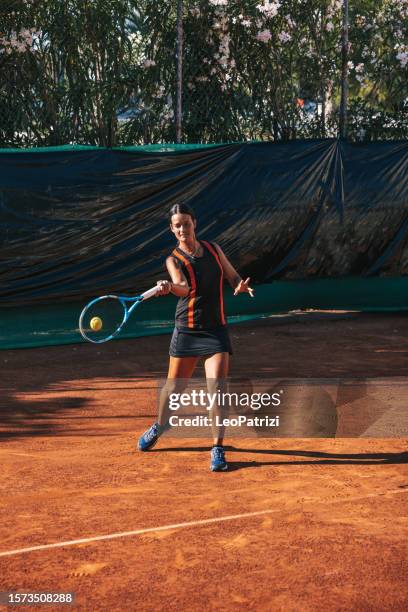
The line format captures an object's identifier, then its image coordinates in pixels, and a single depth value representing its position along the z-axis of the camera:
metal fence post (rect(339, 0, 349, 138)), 14.37
